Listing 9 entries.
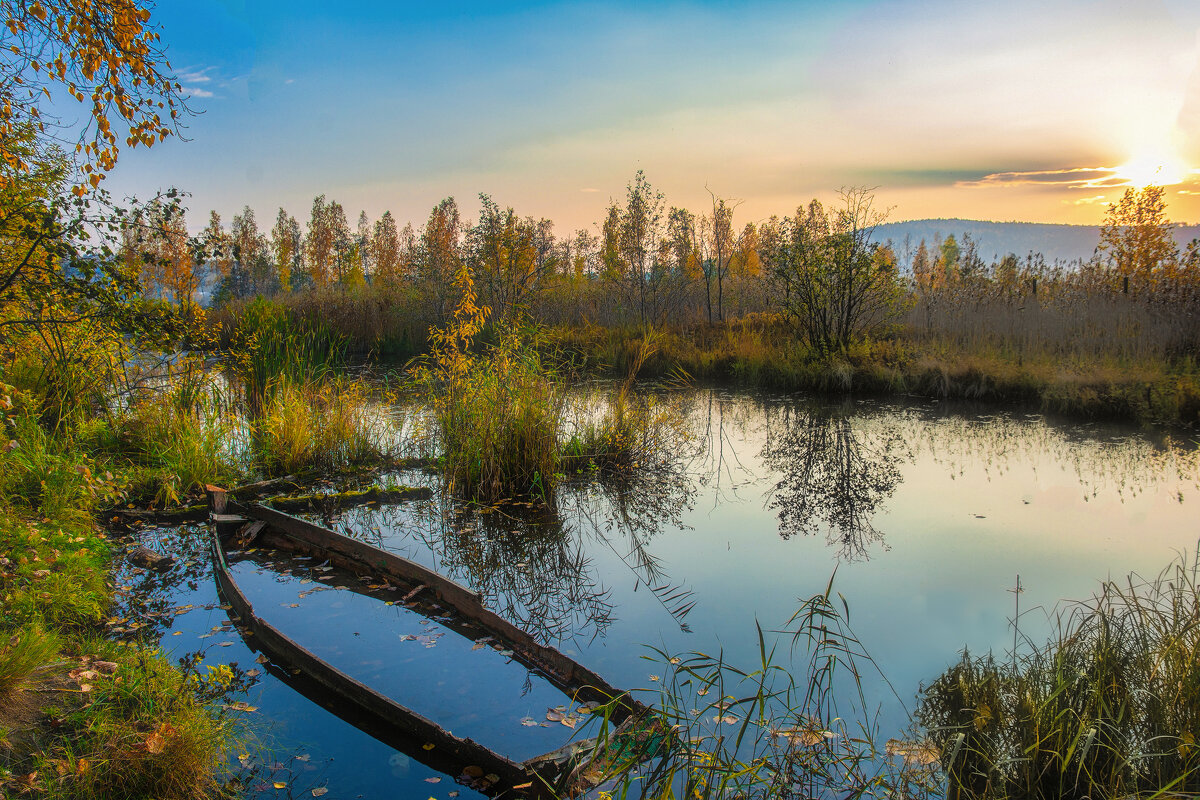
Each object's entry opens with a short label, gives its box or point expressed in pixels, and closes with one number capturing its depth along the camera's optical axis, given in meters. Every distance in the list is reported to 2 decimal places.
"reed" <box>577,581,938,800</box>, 2.59
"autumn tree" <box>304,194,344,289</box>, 44.03
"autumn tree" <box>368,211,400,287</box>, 42.66
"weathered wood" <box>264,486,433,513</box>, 7.21
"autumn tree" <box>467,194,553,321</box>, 19.17
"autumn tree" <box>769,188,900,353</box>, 14.47
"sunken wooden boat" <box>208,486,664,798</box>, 2.69
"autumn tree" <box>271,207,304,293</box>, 47.31
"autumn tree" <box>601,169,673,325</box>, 22.50
